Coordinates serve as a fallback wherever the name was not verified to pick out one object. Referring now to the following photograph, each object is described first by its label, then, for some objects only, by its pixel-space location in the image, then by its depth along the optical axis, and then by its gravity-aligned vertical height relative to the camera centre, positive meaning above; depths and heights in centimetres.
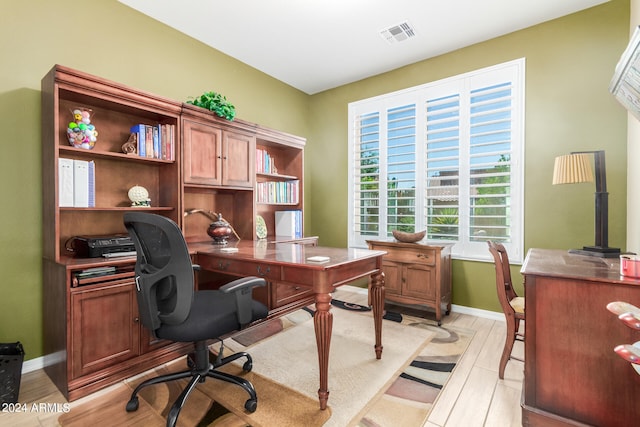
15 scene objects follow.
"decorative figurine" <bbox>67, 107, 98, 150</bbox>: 221 +59
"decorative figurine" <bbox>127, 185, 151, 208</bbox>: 256 +12
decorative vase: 285 -21
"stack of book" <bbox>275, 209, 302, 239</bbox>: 382 -17
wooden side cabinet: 312 -69
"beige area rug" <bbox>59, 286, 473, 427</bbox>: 170 -117
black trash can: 178 -100
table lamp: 215 +23
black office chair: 160 -49
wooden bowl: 327 -29
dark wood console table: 139 -69
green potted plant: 286 +102
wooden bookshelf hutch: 195 +7
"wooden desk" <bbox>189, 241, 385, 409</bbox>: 177 -40
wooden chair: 200 -68
